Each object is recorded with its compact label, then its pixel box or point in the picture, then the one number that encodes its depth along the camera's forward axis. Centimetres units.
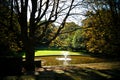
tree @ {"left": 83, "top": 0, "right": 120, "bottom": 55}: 862
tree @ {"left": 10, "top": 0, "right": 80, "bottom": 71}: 755
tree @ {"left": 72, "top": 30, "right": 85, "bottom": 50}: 2672
